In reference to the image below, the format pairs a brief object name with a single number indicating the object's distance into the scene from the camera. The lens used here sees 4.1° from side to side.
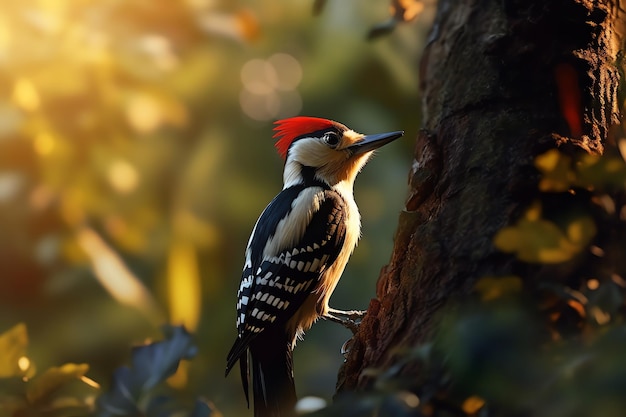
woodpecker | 4.51
